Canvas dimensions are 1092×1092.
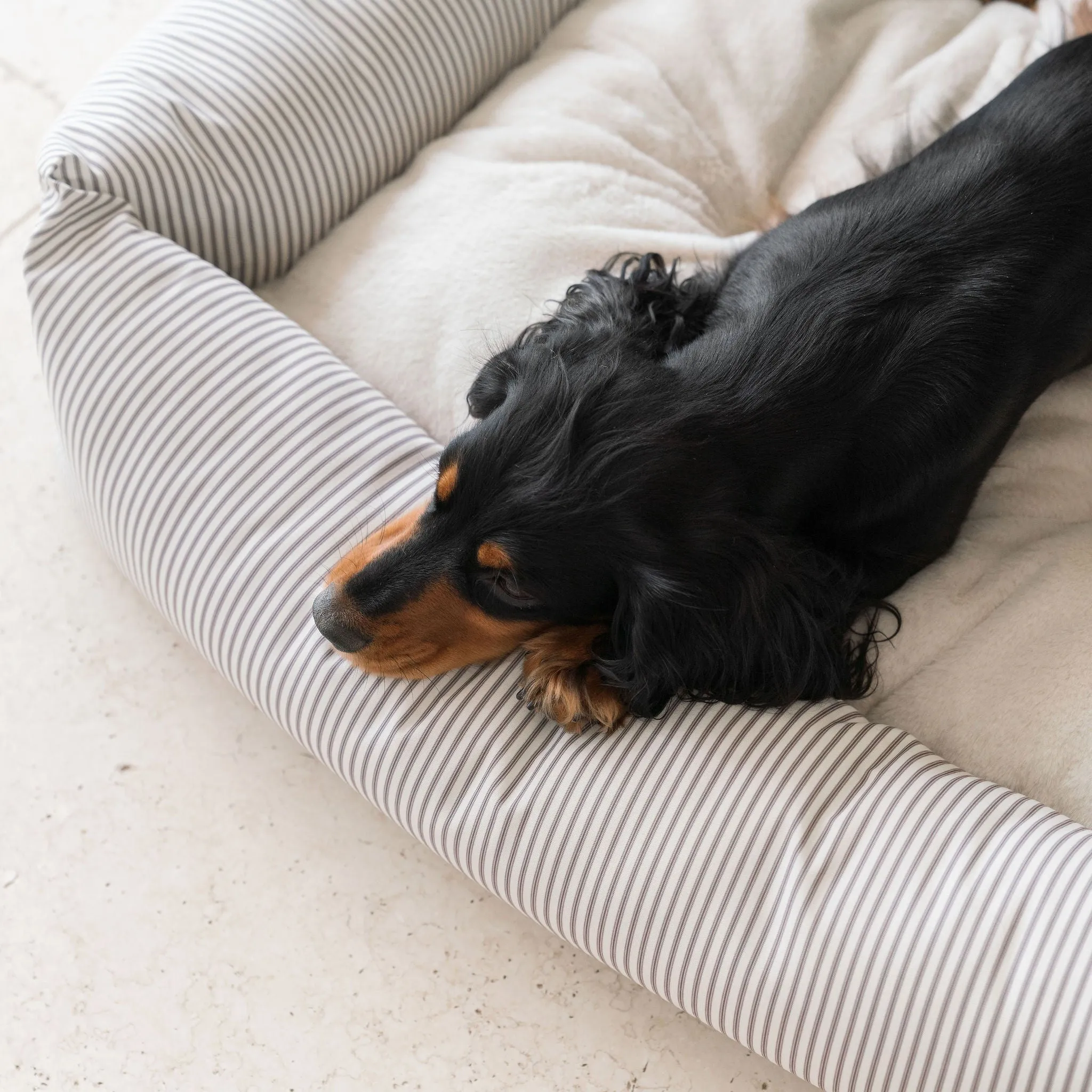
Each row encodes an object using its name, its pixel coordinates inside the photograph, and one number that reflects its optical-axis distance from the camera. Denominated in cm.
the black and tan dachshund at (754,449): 139
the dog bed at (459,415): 139
